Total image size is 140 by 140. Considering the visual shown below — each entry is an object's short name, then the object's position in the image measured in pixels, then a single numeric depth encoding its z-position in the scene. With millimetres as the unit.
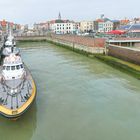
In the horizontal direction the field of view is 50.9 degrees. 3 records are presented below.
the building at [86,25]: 86168
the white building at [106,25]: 75402
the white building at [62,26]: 84028
